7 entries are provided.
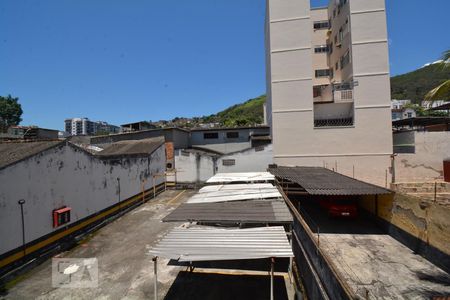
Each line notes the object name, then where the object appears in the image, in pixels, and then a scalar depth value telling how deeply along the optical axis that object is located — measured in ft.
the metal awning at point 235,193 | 27.68
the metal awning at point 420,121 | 82.84
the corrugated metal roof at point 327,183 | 33.86
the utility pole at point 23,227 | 25.55
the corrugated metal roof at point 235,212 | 20.74
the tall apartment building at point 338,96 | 71.92
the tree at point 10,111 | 177.06
